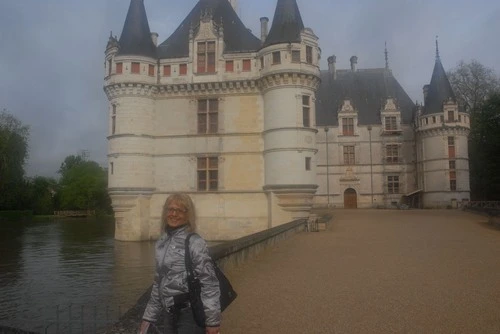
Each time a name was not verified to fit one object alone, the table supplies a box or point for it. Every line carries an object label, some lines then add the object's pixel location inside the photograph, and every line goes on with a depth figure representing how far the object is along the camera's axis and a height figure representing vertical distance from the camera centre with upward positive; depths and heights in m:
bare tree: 39.38 +9.59
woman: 3.10 -0.56
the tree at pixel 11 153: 44.59 +4.38
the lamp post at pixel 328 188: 38.78 +0.58
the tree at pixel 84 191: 68.19 +0.80
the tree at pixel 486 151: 33.75 +3.47
